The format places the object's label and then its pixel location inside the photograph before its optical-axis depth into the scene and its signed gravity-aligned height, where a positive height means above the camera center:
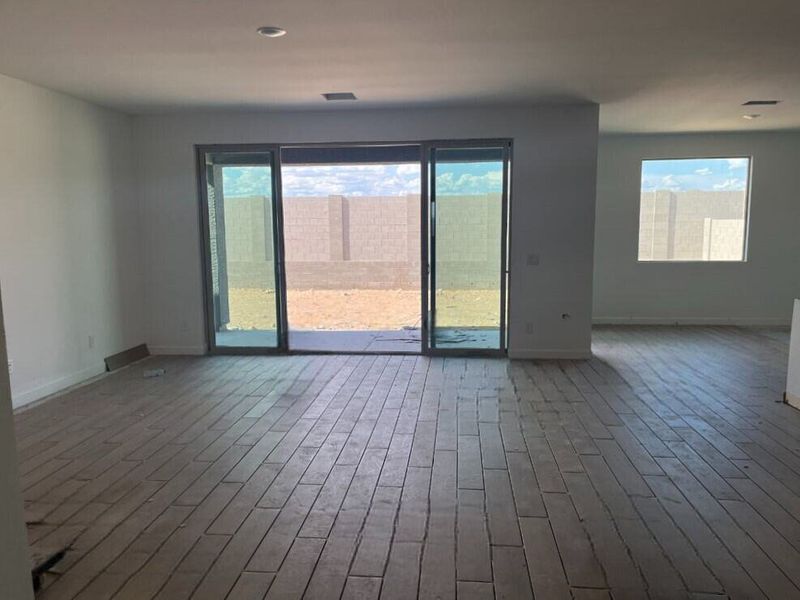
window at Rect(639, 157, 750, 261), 7.57 +0.43
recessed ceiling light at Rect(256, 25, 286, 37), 3.16 +1.22
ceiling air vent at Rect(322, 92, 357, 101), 4.87 +1.29
